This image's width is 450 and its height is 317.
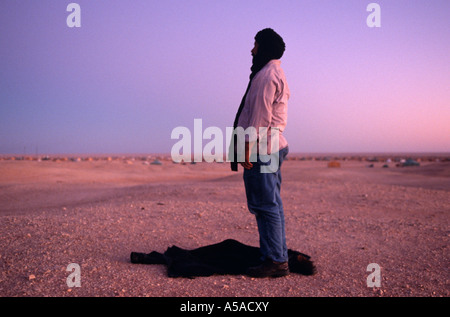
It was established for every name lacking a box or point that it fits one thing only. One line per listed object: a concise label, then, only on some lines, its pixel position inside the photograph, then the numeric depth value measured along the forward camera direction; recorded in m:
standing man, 3.78
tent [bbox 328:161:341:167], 32.47
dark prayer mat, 3.86
